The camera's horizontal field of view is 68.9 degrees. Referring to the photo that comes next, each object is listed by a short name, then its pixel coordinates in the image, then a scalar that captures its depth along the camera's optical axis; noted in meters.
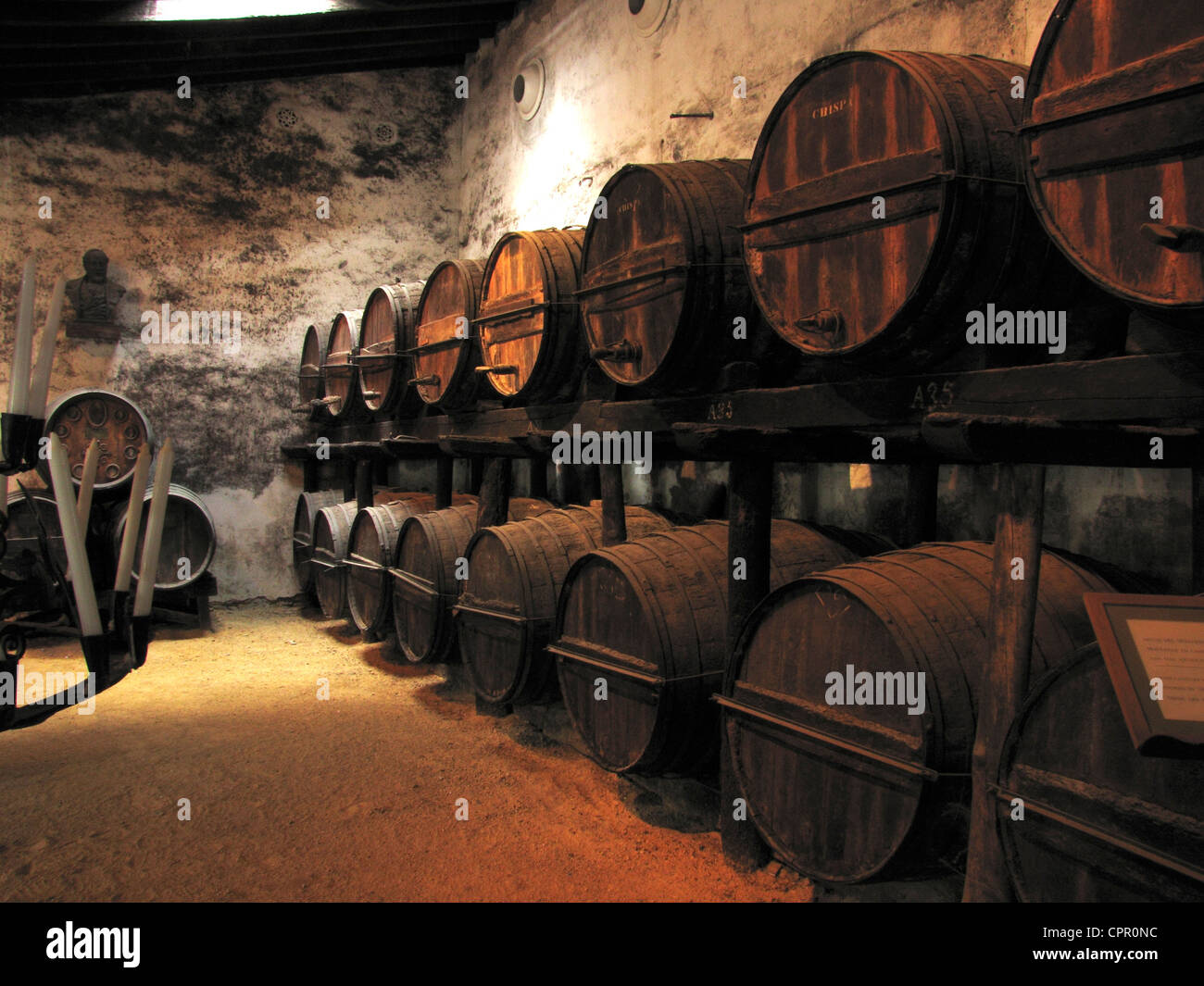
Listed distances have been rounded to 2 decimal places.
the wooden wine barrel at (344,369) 6.91
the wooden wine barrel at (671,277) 2.98
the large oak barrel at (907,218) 2.11
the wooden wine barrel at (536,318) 4.03
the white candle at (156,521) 1.40
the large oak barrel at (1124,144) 1.64
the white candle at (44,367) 1.40
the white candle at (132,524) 1.39
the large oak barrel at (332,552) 6.79
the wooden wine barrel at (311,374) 7.83
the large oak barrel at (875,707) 2.20
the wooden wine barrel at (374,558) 5.82
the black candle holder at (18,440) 1.47
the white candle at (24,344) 1.36
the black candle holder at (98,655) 1.42
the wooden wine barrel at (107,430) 7.14
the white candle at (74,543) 1.29
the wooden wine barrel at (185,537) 7.46
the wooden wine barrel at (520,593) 4.04
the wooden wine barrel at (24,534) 6.00
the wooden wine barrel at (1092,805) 1.67
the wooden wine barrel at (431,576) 4.95
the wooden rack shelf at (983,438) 1.91
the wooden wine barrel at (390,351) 5.75
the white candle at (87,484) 1.46
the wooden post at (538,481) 5.70
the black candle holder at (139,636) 1.54
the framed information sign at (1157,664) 1.39
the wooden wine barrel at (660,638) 3.10
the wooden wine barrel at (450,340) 4.82
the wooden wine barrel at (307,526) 7.98
